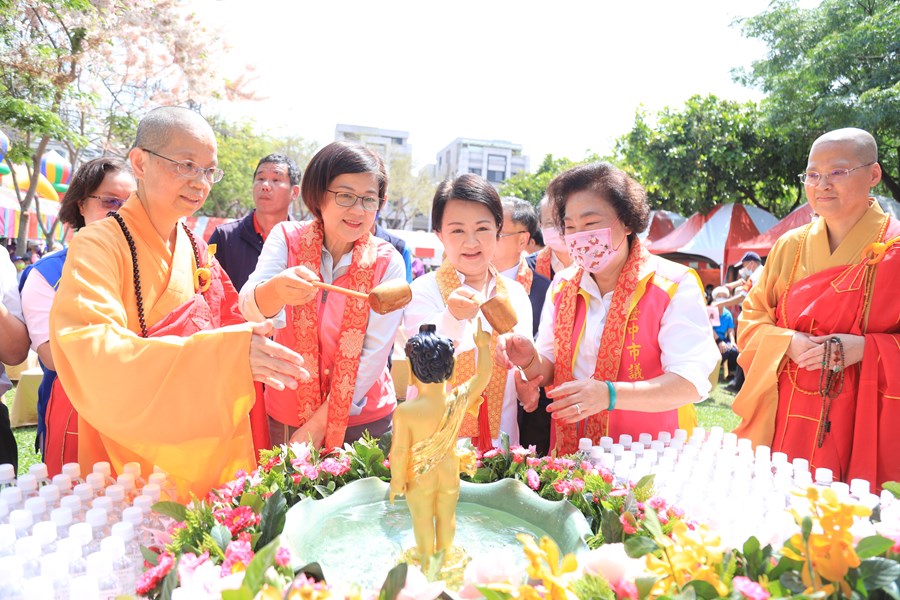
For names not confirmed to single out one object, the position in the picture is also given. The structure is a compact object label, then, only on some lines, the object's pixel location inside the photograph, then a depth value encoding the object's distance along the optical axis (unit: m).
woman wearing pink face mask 2.24
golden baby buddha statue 1.32
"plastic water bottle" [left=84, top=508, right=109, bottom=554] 1.45
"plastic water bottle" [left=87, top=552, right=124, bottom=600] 1.18
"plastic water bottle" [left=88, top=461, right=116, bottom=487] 1.77
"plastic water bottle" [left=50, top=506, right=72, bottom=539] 1.45
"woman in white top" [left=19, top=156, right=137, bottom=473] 2.30
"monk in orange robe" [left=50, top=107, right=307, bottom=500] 1.60
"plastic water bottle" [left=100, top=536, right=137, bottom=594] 1.25
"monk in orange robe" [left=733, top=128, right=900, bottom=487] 2.61
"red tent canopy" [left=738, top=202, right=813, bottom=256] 12.77
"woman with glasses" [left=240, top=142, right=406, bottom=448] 2.36
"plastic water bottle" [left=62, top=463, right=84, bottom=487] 1.77
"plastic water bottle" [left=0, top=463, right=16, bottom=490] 1.70
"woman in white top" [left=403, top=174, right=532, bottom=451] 2.43
